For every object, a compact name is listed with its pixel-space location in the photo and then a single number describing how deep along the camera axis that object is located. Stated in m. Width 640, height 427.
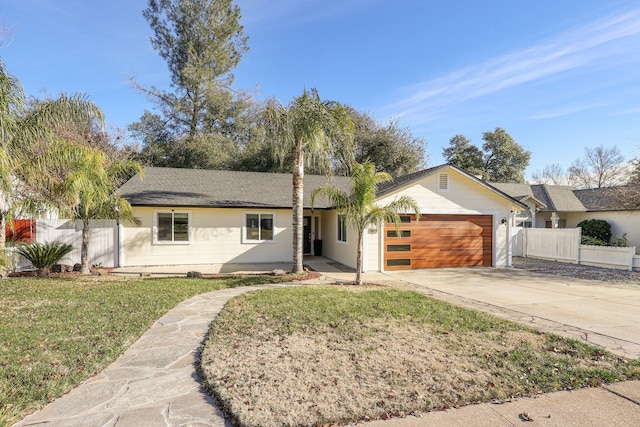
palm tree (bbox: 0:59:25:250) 6.66
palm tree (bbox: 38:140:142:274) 9.14
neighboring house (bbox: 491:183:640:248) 20.05
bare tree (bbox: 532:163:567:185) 47.06
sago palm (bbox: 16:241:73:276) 10.34
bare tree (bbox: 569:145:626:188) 37.62
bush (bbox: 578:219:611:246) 20.56
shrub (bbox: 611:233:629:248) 15.51
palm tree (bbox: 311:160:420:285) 9.30
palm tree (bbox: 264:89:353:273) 10.15
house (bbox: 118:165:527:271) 12.62
